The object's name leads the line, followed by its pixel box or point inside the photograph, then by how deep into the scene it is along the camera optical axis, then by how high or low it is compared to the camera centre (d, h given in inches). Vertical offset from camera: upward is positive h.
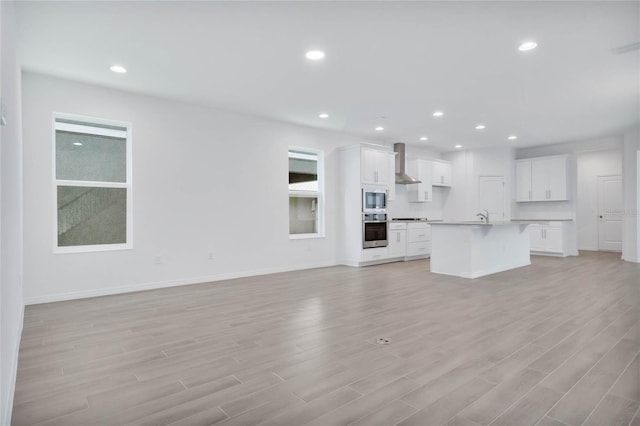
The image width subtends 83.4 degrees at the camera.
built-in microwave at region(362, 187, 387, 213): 286.8 +8.7
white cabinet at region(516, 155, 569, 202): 344.2 +30.6
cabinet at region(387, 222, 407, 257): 305.6 -24.8
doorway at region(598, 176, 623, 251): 365.1 -4.2
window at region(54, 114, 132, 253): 181.6 +15.1
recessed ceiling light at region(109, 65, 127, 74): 160.2 +65.2
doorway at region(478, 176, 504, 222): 370.9 +14.4
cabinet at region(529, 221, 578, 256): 333.4 -27.5
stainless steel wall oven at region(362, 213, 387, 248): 285.4 -15.6
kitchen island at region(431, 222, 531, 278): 232.8 -26.3
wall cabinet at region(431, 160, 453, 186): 370.3 +39.2
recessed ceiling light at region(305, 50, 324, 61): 145.7 +64.6
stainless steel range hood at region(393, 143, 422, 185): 329.7 +42.9
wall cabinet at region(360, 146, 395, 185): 285.9 +36.5
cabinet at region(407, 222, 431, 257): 320.8 -26.5
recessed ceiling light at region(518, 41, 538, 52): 138.2 +64.1
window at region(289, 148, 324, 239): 274.2 +14.0
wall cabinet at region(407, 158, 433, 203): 354.3 +27.4
